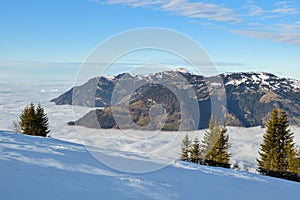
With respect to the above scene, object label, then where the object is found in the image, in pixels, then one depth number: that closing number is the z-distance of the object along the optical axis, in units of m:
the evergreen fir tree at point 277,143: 35.09
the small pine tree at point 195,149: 41.22
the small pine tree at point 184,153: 42.03
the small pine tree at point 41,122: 35.53
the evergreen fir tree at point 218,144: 36.97
